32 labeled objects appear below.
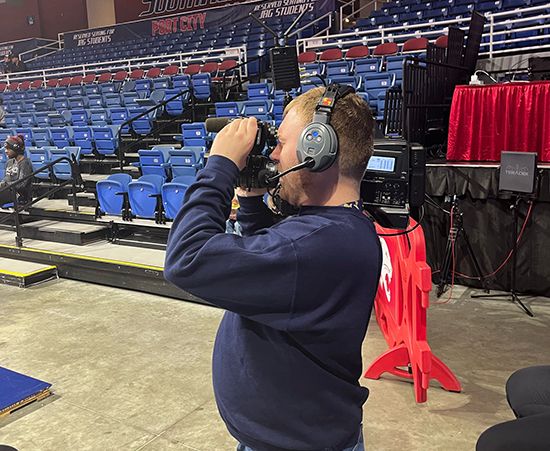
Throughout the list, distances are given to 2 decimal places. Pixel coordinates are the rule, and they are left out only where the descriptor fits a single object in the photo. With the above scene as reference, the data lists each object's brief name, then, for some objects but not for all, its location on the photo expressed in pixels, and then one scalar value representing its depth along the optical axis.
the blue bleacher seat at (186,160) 7.27
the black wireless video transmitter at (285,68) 3.55
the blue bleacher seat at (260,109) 9.13
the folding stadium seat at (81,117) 12.05
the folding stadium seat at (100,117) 11.65
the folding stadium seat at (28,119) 13.38
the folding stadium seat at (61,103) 13.93
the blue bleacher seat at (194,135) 8.75
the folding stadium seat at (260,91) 10.30
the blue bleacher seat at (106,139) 9.62
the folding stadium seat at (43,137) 10.77
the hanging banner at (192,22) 16.53
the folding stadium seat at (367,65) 10.07
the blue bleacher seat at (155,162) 7.63
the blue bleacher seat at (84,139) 9.91
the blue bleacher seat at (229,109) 9.62
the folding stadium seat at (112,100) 12.85
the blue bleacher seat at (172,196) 6.13
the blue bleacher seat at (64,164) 8.52
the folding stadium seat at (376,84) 9.21
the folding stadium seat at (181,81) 12.07
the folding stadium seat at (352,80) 9.48
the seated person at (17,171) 7.60
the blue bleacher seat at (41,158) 8.95
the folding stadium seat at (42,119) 13.06
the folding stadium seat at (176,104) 11.18
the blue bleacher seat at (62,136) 10.44
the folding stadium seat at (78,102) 13.66
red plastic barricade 3.09
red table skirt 5.54
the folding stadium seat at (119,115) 11.35
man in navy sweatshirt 1.01
